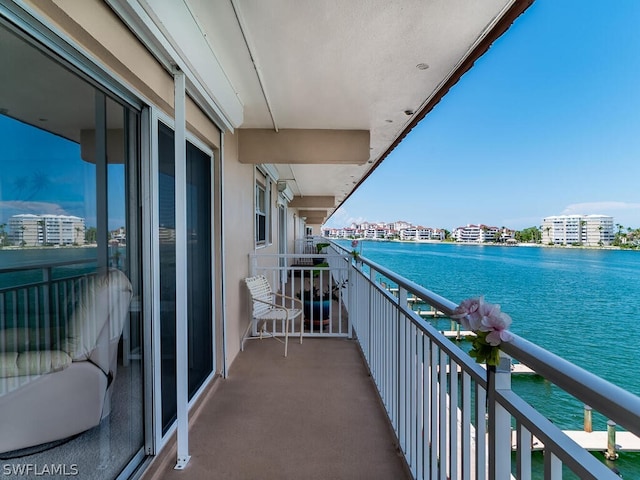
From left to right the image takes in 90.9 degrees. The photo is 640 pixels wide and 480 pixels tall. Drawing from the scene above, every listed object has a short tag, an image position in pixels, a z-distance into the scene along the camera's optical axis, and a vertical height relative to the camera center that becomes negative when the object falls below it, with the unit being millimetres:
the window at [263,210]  5054 +451
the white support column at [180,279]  1769 -243
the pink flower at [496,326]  760 -223
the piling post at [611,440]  4590 -3070
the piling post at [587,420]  4164 -2635
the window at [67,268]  963 -120
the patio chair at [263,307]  3506 -813
